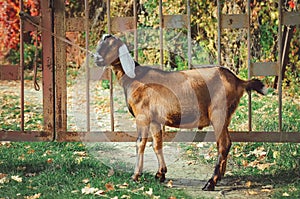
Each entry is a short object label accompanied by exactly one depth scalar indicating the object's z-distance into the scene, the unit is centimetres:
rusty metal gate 608
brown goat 547
